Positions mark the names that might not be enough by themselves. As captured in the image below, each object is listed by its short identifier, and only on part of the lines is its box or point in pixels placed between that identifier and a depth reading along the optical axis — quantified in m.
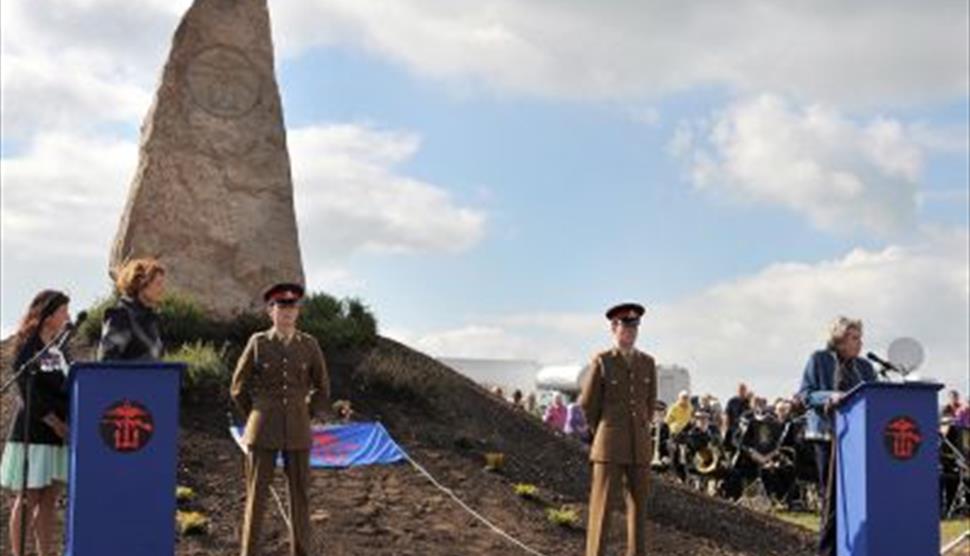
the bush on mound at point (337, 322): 16.91
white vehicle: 37.22
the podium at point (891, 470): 8.38
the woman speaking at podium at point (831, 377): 8.98
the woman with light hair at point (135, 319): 8.09
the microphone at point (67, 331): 7.51
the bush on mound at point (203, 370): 14.61
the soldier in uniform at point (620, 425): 9.10
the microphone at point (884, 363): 8.77
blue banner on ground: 13.28
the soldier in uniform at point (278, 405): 8.73
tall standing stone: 16.72
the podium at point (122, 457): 7.41
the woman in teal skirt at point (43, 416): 8.25
